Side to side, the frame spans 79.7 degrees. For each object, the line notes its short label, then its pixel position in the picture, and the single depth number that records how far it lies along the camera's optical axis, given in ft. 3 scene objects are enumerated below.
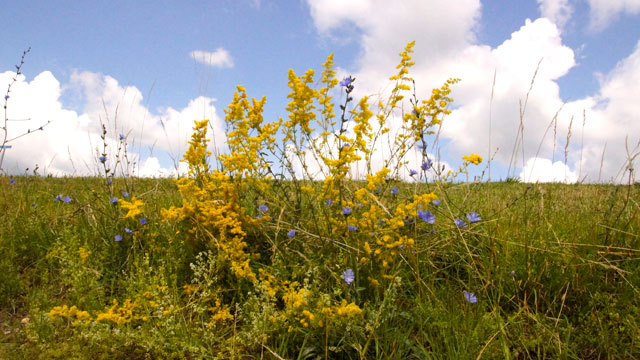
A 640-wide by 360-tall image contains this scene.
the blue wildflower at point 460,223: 8.71
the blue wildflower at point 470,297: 6.83
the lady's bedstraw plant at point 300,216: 7.17
